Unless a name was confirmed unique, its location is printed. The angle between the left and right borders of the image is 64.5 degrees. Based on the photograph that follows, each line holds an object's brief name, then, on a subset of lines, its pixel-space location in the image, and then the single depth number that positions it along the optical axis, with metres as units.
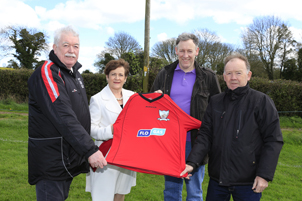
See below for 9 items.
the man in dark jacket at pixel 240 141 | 2.19
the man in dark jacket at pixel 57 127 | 2.20
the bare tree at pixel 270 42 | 29.27
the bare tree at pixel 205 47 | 32.62
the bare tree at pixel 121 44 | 37.47
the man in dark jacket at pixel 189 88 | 3.03
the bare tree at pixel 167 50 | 38.17
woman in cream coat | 2.88
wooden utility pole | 8.84
